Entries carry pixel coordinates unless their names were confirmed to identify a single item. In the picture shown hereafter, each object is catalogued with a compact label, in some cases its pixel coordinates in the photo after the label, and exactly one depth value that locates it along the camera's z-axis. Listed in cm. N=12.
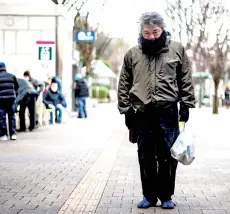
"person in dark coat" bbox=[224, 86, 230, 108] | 4369
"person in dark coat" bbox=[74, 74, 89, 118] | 2397
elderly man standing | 582
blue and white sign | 2819
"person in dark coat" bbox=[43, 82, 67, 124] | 1928
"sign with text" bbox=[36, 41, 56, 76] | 1838
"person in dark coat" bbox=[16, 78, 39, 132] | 1573
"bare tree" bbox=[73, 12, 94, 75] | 3697
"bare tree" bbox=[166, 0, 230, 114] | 3009
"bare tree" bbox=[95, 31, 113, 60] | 3979
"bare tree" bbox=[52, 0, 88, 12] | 2480
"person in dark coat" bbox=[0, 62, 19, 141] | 1302
